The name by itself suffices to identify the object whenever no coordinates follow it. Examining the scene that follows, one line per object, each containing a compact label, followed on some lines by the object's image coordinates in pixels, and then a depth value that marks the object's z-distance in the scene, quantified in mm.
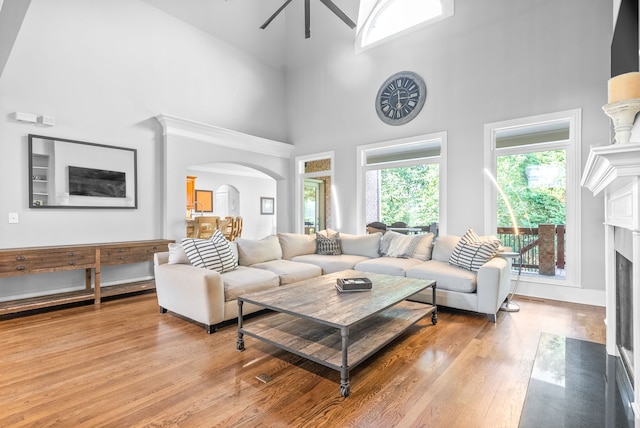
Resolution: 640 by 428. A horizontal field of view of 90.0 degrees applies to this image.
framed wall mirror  3979
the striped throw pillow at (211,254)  3410
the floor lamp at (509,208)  4418
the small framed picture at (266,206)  11078
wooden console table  3420
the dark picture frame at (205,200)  9305
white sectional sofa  3096
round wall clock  5203
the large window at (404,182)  5168
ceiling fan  3681
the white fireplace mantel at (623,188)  1334
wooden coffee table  2094
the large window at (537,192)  4012
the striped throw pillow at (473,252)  3615
